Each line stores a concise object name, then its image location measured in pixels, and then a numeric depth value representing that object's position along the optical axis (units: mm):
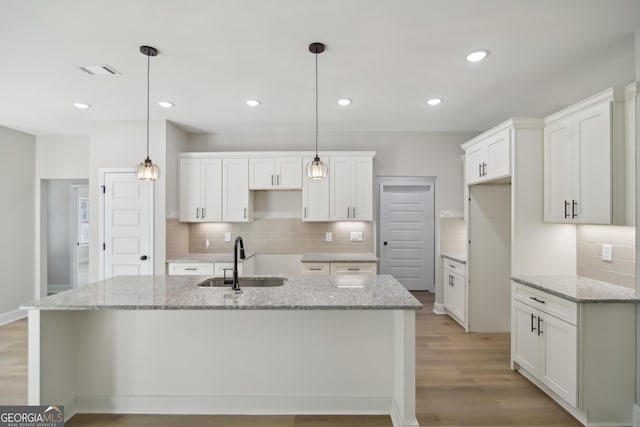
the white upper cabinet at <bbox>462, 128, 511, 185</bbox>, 3205
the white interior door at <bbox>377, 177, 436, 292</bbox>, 6238
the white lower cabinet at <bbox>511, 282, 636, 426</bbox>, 2240
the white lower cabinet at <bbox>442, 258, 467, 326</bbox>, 4141
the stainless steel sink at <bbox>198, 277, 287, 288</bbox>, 2752
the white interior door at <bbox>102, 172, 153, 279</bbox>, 4176
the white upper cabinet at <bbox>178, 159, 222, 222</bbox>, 4535
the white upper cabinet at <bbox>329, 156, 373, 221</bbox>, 4512
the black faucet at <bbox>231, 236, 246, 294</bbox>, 2338
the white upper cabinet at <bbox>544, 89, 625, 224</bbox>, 2342
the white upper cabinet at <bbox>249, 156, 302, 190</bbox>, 4523
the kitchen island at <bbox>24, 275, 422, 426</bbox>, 2330
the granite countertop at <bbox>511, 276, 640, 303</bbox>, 2252
